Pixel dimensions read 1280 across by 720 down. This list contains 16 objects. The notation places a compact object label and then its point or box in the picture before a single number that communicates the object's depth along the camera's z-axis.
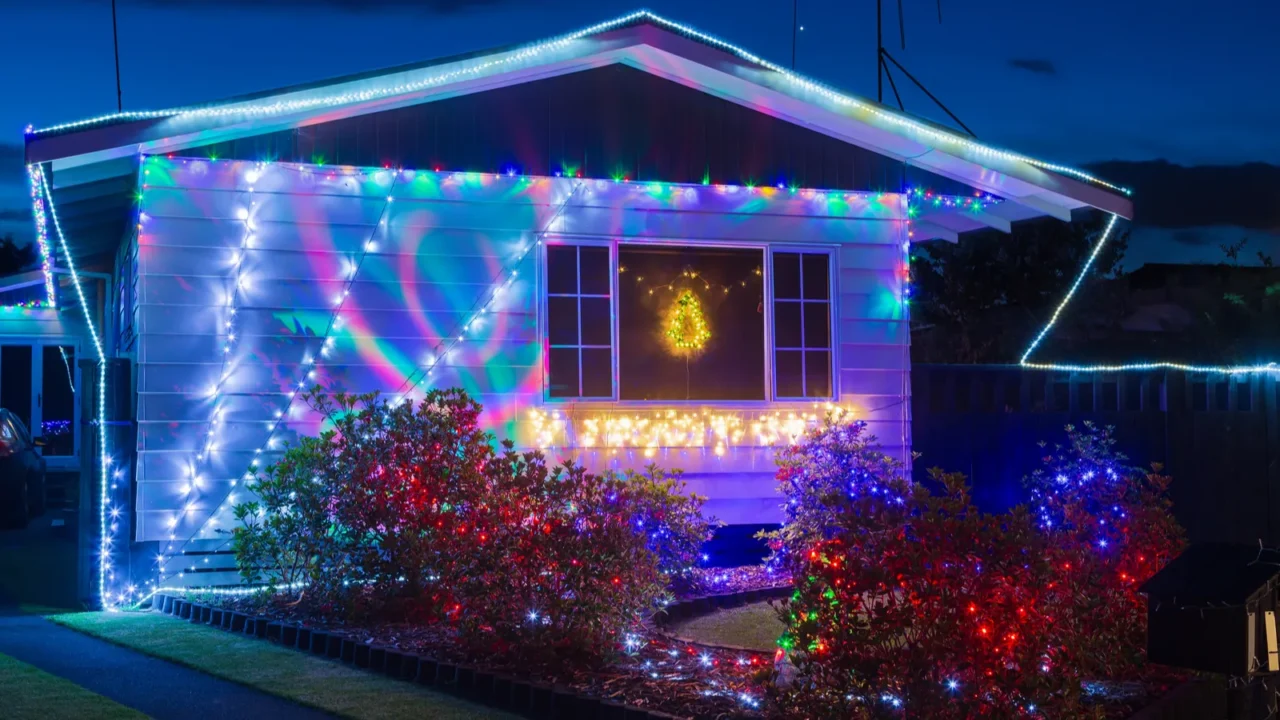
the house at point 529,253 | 9.91
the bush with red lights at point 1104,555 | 6.48
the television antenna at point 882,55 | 12.70
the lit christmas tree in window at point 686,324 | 11.61
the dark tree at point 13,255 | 41.31
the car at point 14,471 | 16.38
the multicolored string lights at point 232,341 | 9.97
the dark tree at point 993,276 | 25.39
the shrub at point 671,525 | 9.00
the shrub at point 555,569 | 6.93
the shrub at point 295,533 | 8.82
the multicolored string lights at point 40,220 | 9.61
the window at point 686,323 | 11.08
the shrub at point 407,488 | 8.38
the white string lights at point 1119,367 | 12.26
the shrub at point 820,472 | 9.62
